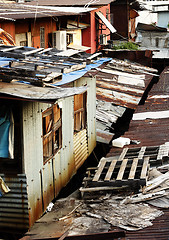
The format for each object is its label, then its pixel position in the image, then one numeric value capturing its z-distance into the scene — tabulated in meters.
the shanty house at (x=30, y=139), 14.36
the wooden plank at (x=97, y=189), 15.82
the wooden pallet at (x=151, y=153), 18.39
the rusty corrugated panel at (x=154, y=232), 12.22
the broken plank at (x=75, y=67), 17.29
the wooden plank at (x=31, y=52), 18.90
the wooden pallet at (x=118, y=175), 15.83
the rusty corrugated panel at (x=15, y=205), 15.69
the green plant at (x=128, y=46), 53.30
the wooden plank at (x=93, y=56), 21.42
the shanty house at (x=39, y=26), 31.48
